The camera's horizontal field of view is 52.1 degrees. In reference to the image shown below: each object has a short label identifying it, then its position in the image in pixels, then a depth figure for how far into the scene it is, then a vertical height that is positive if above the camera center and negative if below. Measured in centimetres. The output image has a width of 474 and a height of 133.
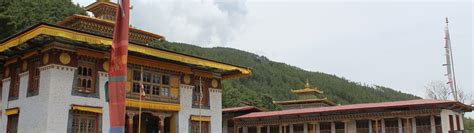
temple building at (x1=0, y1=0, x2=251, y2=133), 1719 +280
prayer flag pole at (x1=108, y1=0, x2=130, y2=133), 981 +170
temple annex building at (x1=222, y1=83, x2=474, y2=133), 2573 +189
